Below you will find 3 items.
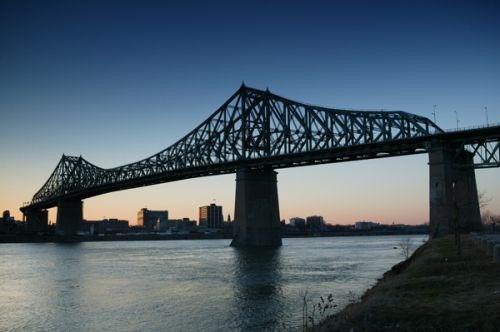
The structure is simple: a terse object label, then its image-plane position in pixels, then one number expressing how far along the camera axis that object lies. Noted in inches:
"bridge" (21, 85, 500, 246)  2620.6
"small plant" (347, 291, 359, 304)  948.6
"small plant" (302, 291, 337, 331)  732.4
